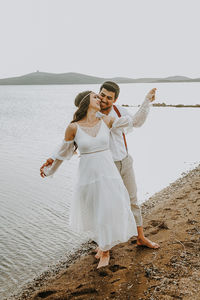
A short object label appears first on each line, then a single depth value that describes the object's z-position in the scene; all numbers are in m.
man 3.94
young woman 3.69
